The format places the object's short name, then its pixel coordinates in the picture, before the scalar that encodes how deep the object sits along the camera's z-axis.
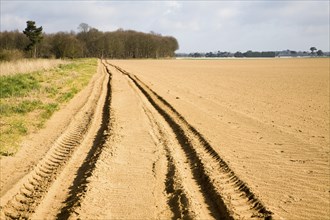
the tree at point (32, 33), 80.12
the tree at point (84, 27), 143.62
